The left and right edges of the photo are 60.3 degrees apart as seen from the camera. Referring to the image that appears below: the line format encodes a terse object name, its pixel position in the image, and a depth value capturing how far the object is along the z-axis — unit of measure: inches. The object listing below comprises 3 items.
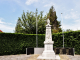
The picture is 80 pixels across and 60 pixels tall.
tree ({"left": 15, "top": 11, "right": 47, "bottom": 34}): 791.0
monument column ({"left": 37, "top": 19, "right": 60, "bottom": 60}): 302.0
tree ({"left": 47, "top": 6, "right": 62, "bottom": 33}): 1008.6
